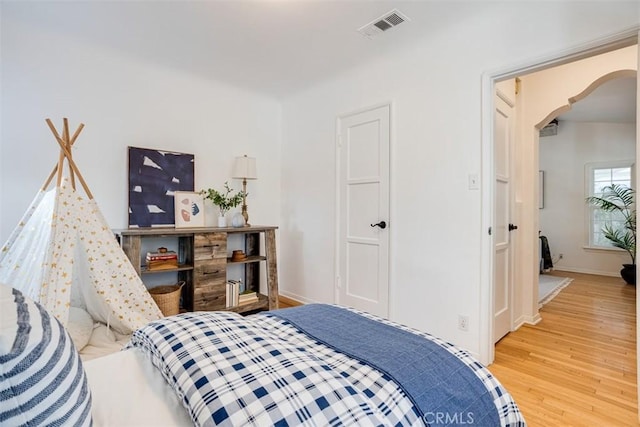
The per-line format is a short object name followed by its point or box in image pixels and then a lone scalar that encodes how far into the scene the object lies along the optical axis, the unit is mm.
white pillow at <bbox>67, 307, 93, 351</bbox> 1778
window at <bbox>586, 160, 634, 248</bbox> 5207
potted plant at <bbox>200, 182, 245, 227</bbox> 3252
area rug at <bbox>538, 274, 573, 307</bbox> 3986
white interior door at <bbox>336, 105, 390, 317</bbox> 2932
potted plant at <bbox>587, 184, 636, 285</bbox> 4859
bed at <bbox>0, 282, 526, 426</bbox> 720
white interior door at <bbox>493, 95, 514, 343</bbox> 2668
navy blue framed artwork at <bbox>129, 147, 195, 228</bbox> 2922
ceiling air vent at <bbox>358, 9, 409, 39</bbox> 2268
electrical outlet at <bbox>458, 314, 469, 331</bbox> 2367
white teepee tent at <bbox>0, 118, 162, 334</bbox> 1749
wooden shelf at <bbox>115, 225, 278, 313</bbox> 2529
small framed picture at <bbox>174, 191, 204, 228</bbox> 3119
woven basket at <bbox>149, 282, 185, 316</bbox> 2564
